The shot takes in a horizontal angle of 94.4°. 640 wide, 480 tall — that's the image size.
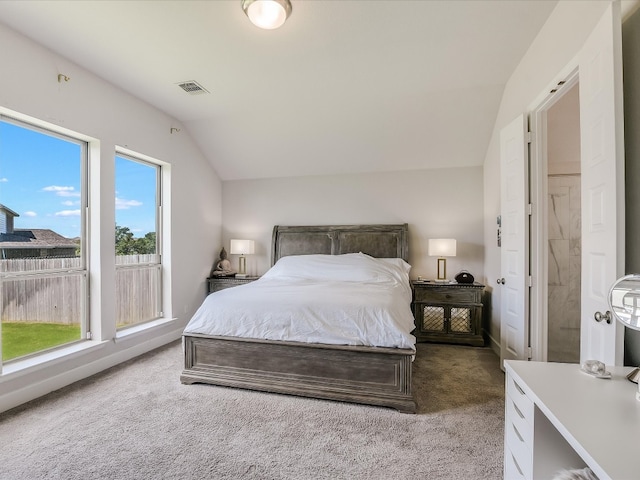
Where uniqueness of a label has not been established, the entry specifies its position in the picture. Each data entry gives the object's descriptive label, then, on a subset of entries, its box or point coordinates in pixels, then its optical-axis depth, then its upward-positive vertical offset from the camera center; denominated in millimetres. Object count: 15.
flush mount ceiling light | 1935 +1533
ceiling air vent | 3096 +1651
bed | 2227 -1030
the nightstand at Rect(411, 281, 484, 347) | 3686 -919
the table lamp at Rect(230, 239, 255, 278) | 4699 -105
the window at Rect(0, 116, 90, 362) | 2406 +9
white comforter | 2299 -615
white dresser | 751 -540
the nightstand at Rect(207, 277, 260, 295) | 4531 -638
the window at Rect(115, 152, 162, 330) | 3385 -3
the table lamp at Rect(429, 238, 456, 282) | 3904 -96
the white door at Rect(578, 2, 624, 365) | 1339 +285
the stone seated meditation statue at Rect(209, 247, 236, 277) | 4739 -431
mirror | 1067 -234
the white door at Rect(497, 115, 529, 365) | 2574 -23
